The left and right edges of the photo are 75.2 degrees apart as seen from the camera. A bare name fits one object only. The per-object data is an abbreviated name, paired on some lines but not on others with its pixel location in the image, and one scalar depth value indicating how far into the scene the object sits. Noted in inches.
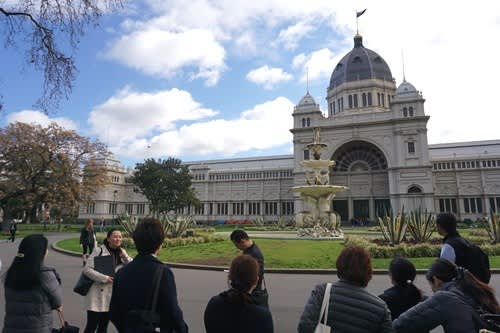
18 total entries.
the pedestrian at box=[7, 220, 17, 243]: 1000.2
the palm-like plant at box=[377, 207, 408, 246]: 684.7
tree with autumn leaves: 1437.0
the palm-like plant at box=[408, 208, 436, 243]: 695.7
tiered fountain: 946.2
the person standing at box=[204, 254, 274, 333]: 107.5
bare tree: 307.9
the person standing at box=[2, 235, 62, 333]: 145.1
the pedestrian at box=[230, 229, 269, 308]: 197.9
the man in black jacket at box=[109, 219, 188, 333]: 115.2
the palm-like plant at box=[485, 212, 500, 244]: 695.7
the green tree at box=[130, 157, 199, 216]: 2010.3
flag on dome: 2807.3
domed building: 2033.7
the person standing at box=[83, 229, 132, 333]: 186.1
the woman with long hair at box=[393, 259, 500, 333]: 116.3
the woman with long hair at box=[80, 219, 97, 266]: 570.9
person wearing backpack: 188.9
